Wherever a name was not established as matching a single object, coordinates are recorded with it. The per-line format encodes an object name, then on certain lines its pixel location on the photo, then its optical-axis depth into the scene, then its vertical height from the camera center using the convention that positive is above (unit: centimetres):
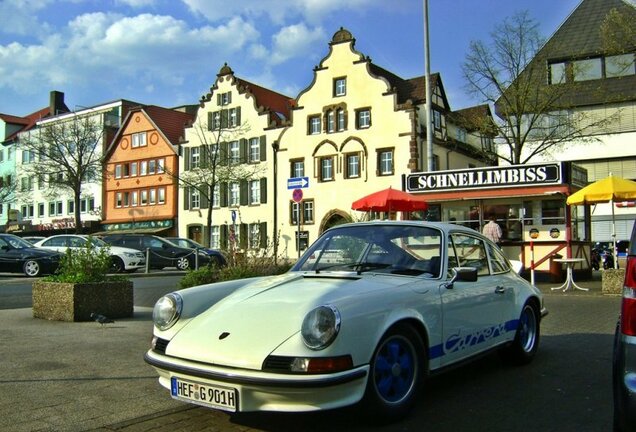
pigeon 874 -117
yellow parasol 1471 +94
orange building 5209 +559
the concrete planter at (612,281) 1337 -107
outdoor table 1511 -128
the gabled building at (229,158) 4456 +589
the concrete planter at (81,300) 926 -96
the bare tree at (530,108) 2850 +603
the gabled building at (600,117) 3612 +676
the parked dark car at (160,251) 2397 -57
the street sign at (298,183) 1487 +126
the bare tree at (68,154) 5112 +702
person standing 1759 +5
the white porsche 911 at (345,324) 388 -64
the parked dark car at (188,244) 2416 -34
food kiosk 1789 +83
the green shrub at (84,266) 955 -45
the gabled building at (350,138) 3978 +649
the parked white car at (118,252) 2233 -57
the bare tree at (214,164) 4328 +522
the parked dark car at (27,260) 1842 -66
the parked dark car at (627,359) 304 -65
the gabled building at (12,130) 7069 +1259
